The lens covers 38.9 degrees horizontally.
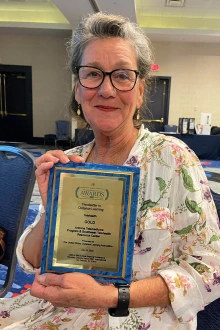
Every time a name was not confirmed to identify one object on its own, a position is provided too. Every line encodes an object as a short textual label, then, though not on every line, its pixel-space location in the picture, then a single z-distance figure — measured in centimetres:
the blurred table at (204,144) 664
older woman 83
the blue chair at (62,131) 864
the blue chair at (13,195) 118
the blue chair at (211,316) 86
